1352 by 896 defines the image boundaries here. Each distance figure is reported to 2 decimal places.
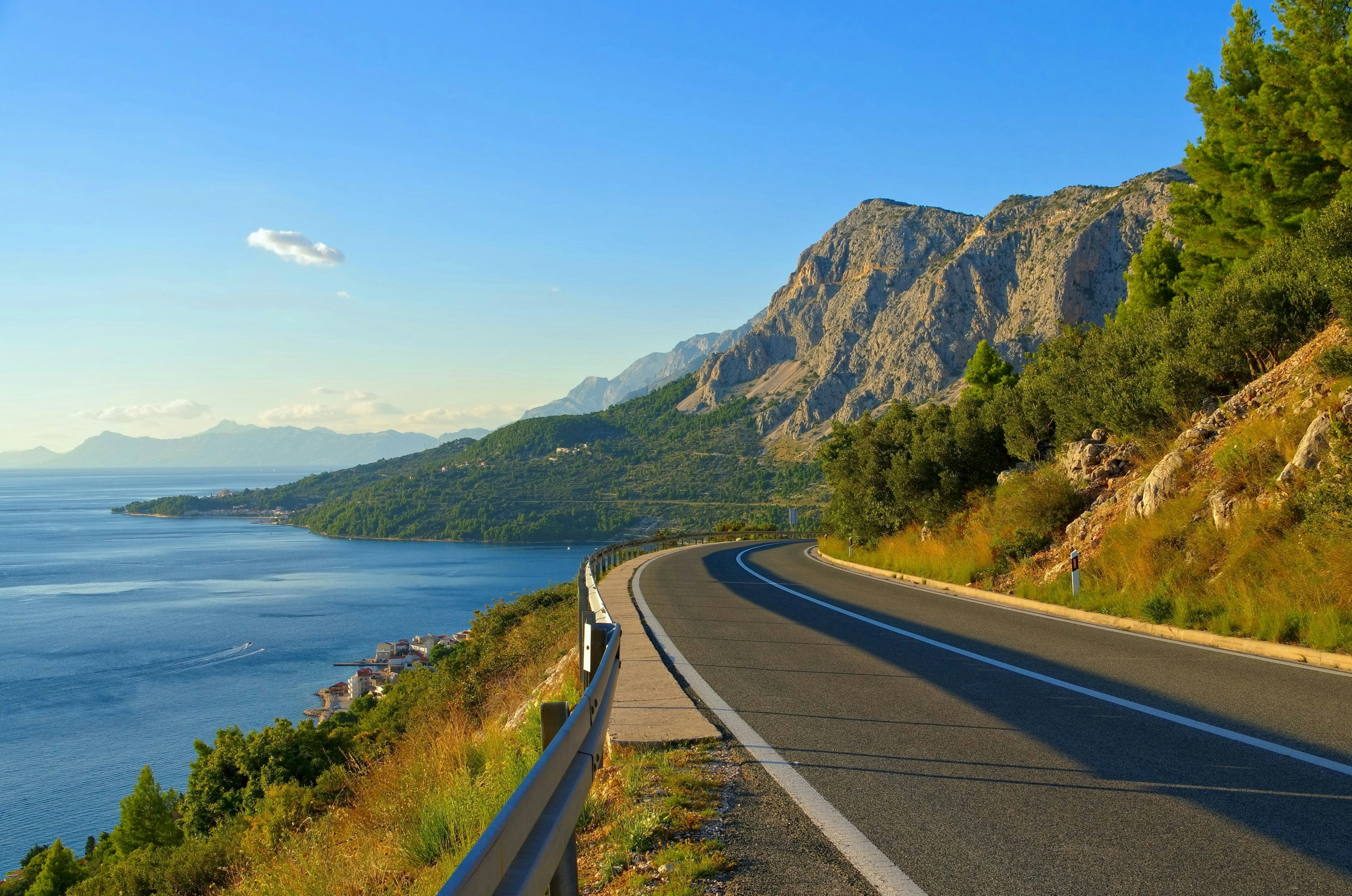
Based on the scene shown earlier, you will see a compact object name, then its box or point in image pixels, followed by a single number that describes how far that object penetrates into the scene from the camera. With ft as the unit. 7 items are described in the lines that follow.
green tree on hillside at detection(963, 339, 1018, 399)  177.58
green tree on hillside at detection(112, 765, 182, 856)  63.98
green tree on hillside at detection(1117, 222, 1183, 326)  115.24
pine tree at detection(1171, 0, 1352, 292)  60.49
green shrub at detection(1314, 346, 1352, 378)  36.52
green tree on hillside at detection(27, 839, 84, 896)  57.77
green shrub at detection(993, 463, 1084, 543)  51.42
